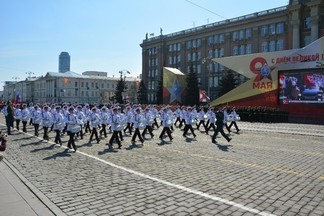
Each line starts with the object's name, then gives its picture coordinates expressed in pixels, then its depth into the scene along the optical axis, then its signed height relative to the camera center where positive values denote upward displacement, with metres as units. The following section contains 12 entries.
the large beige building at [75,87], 121.06 +6.28
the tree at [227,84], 59.72 +3.87
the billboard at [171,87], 64.19 +3.44
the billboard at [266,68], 34.94 +4.45
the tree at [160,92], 75.56 +2.78
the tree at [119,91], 78.75 +3.09
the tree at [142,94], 82.05 +2.47
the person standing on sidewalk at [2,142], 6.34 -0.83
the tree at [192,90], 64.56 +2.85
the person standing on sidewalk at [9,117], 20.20 -1.00
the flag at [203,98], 36.80 +0.69
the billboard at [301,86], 32.72 +2.01
